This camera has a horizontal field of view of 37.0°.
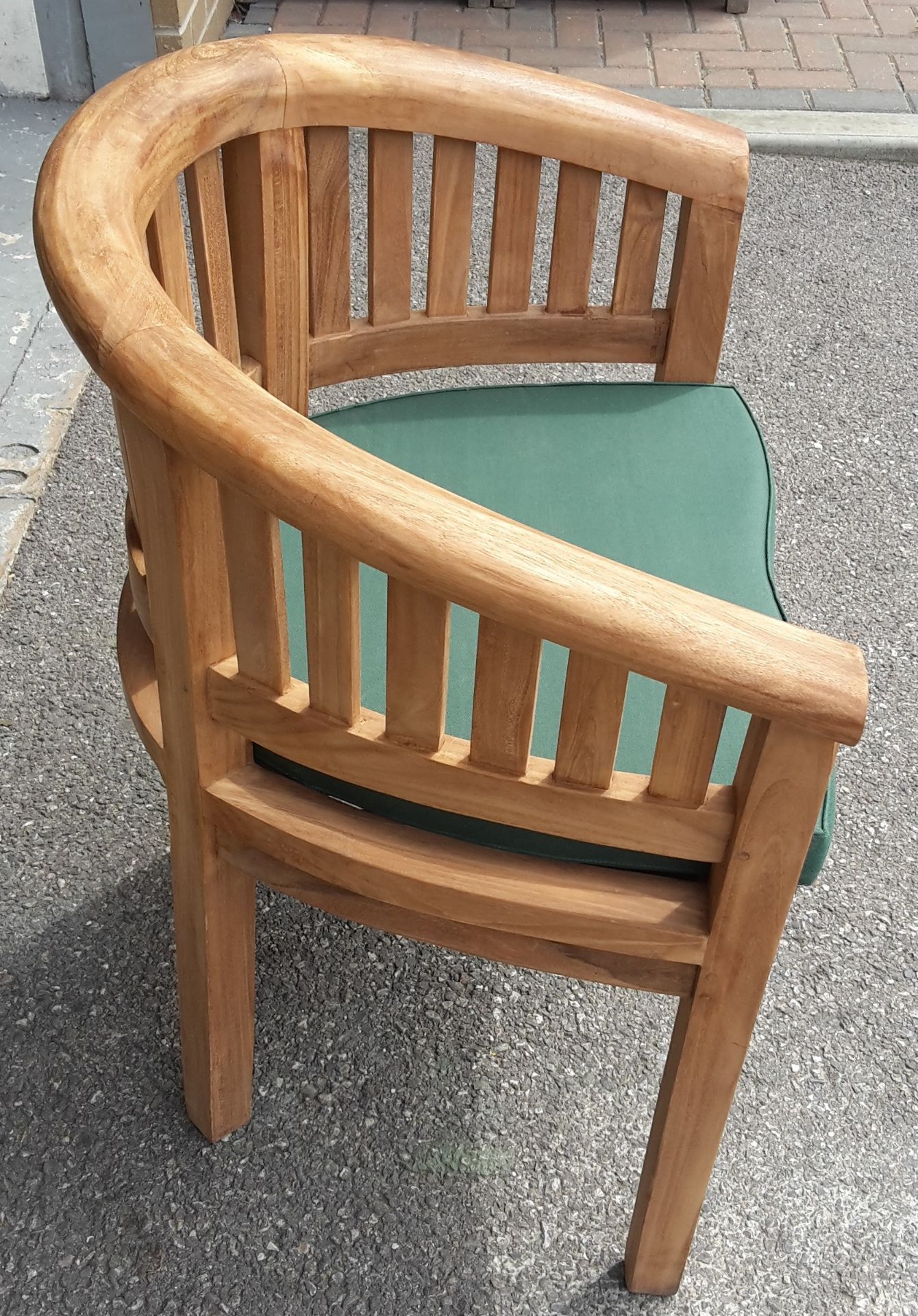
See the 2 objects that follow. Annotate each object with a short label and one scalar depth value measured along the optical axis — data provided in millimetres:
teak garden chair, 928
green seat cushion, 1271
